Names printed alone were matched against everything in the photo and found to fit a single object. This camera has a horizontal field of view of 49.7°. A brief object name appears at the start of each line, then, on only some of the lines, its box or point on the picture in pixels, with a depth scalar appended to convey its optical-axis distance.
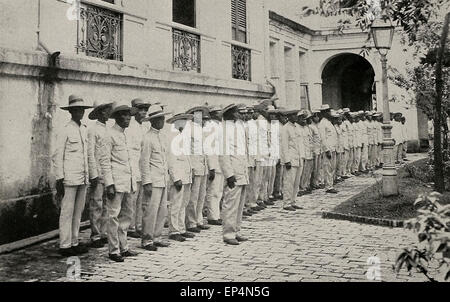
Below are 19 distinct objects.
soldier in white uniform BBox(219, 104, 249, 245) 6.93
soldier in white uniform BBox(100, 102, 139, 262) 6.13
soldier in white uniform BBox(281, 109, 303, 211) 9.60
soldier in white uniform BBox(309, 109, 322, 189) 11.83
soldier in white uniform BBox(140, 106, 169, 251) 6.67
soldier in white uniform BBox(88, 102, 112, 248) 6.55
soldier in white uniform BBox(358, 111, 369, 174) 15.13
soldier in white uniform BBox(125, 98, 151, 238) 6.81
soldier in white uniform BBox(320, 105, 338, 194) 11.81
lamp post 8.86
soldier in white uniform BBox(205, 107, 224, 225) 7.99
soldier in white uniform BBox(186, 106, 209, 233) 7.85
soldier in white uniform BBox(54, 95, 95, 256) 6.23
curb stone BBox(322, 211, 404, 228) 7.73
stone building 6.63
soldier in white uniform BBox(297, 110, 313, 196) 10.97
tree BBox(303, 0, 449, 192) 6.29
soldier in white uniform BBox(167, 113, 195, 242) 7.27
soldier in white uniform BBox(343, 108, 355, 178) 14.15
